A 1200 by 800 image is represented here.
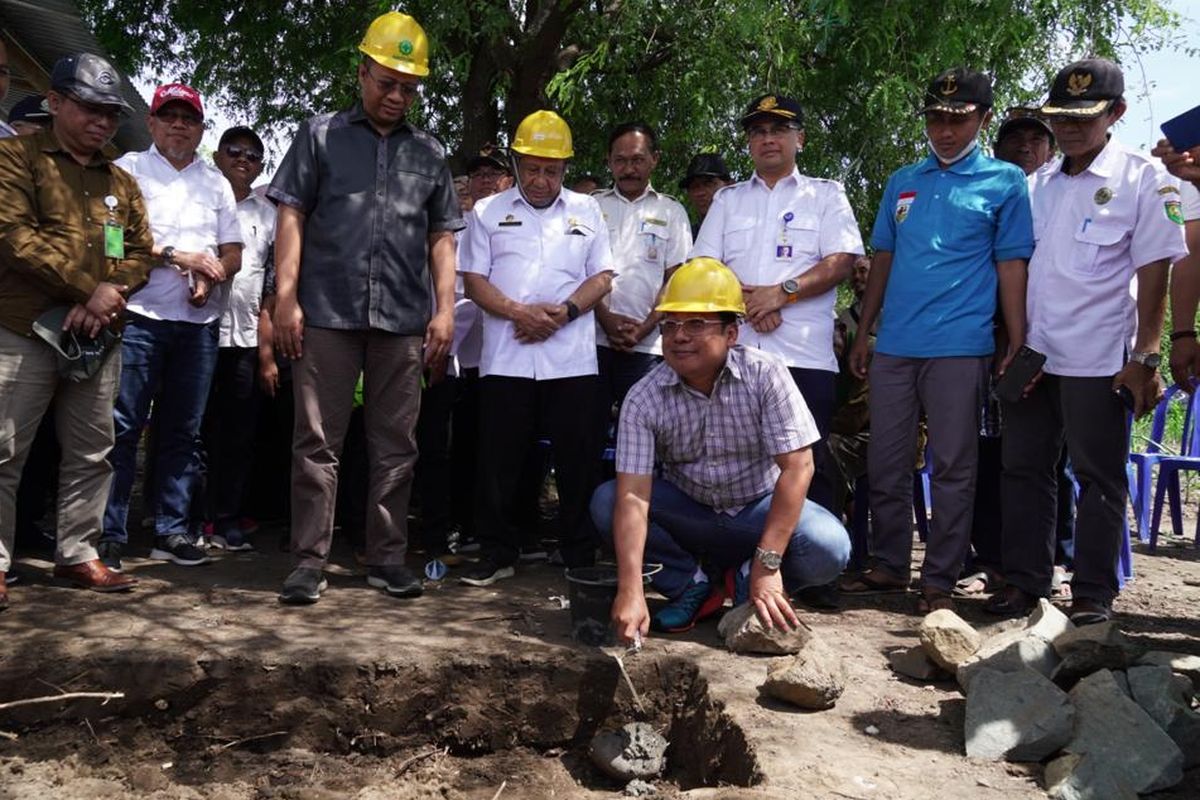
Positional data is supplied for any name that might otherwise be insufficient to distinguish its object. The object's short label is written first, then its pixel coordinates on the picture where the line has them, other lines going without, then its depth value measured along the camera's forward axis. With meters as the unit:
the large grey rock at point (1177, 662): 3.64
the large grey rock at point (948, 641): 3.79
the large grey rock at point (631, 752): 3.65
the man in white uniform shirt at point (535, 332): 4.97
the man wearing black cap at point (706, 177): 6.25
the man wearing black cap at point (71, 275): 4.18
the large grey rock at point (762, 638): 4.00
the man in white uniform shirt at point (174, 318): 4.86
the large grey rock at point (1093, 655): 3.56
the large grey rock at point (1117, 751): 2.98
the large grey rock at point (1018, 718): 3.20
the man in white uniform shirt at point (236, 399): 5.43
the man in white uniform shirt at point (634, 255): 5.41
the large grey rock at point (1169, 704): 3.15
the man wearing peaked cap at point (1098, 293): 4.32
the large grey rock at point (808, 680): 3.52
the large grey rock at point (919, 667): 3.88
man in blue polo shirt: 4.70
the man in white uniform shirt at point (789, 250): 4.95
